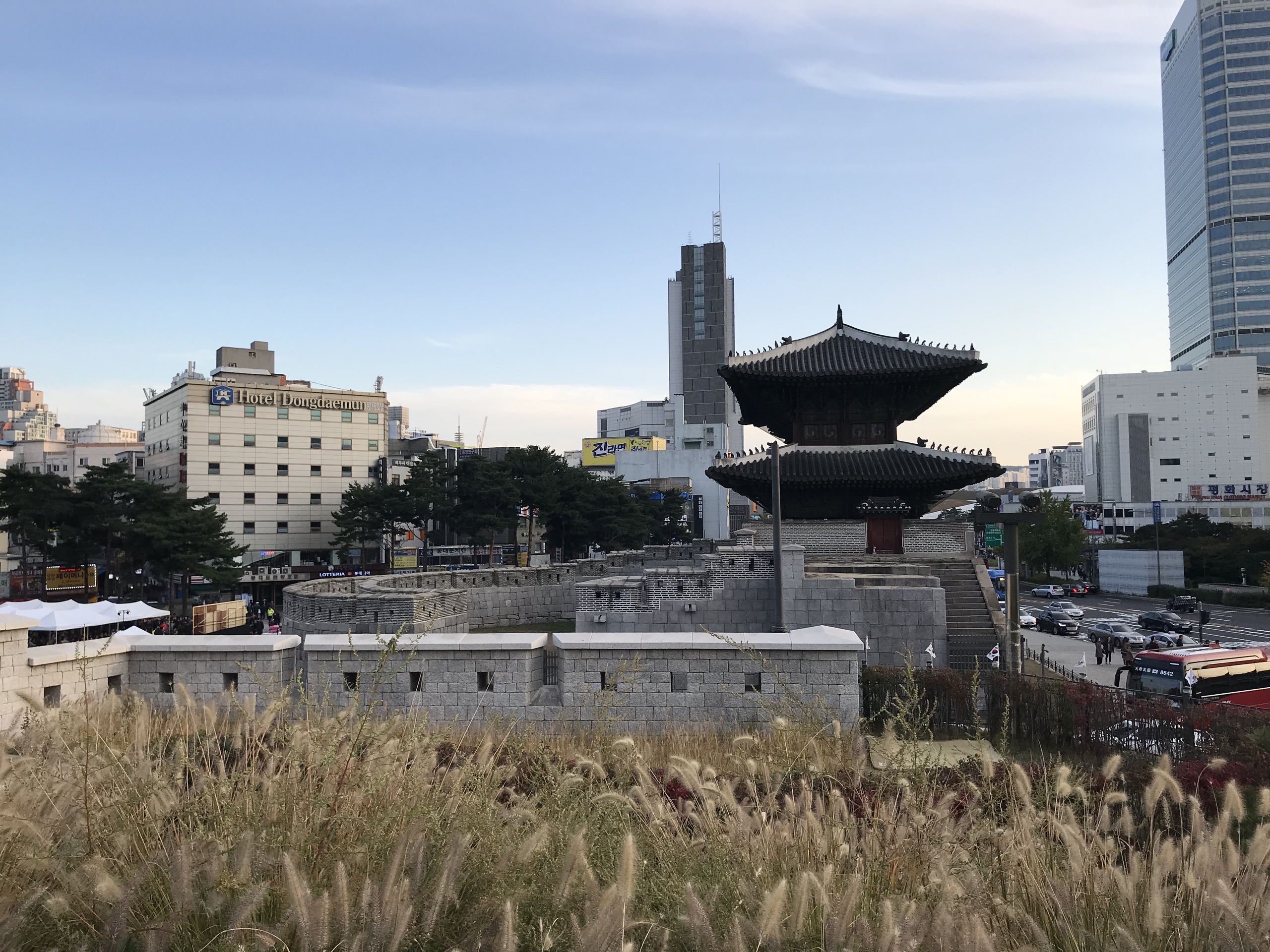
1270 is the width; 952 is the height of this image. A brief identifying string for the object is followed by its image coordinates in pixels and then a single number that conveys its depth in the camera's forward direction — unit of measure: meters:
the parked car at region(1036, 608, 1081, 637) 39.16
